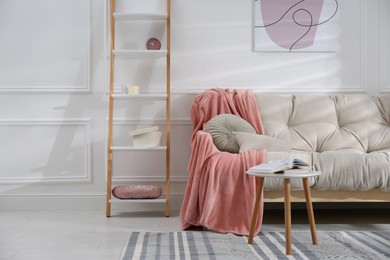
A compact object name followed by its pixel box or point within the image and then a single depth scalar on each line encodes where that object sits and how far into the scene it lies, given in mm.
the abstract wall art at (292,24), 4234
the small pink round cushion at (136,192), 3820
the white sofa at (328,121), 3920
